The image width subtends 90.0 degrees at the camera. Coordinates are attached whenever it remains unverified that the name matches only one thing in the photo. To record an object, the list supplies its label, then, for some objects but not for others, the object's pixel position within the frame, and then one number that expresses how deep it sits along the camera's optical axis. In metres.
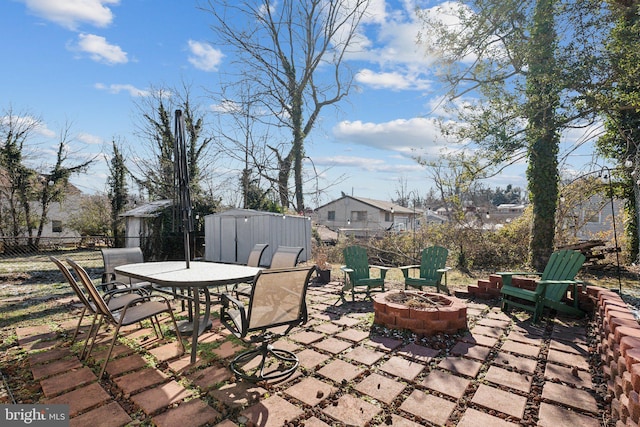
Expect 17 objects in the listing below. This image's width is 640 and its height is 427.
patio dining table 2.77
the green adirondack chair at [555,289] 3.76
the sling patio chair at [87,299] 2.83
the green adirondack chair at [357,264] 4.90
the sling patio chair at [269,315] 2.36
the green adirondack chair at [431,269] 4.84
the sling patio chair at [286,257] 4.07
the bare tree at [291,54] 13.68
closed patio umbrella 3.57
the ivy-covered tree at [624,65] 4.32
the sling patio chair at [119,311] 2.55
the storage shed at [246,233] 9.82
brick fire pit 3.31
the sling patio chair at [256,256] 4.69
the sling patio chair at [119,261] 4.12
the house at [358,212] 26.88
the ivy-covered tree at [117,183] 15.67
